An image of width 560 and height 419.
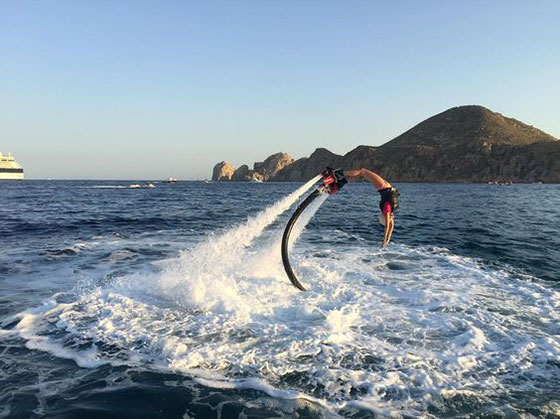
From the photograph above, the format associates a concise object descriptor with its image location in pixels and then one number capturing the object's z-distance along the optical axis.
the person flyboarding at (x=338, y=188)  10.62
